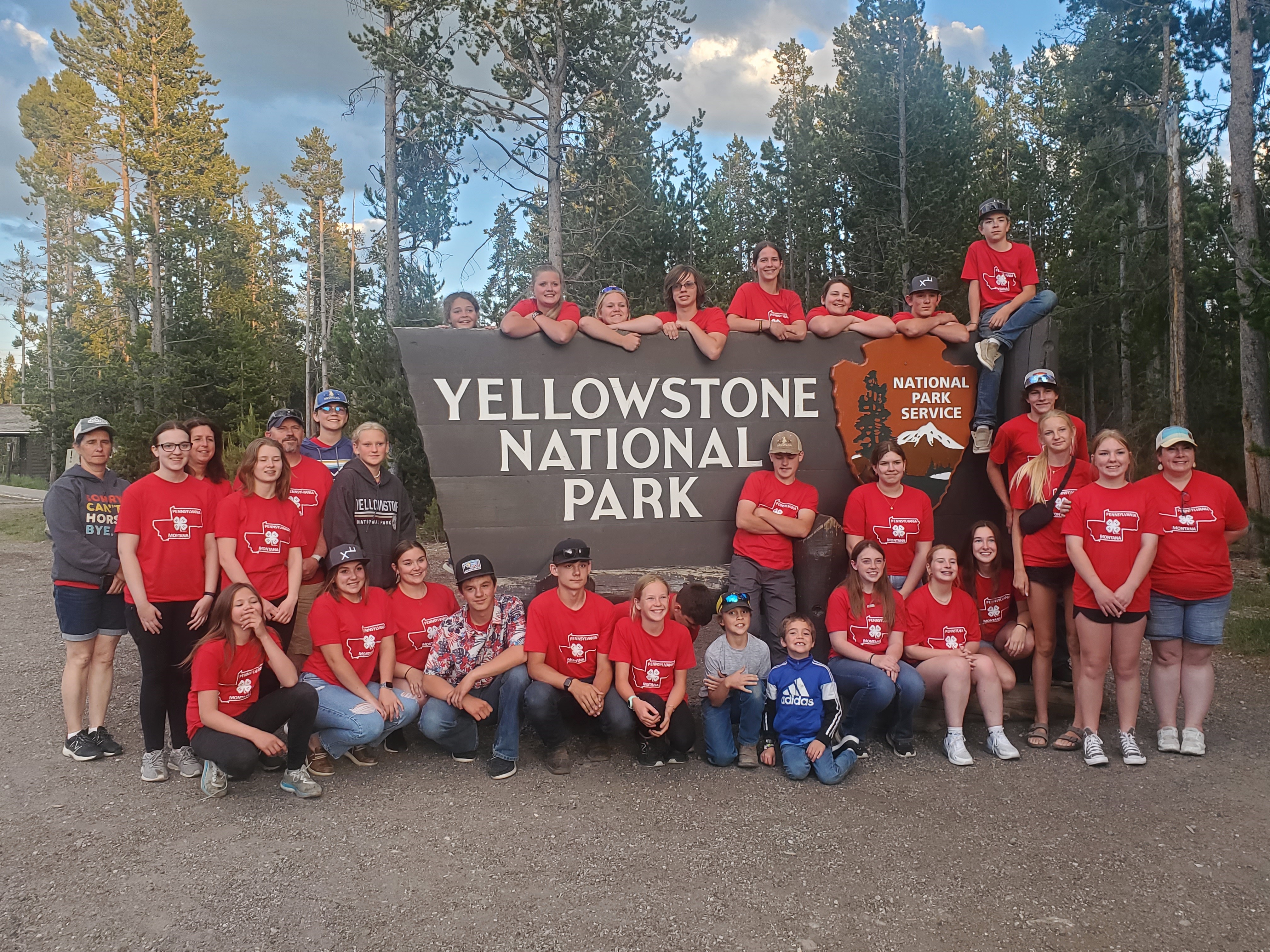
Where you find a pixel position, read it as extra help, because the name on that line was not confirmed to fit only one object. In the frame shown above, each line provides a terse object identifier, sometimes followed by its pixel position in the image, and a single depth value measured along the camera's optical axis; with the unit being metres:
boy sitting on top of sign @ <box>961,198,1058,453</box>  5.47
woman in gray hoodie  4.39
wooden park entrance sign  5.17
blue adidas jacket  4.32
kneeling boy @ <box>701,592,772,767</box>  4.38
